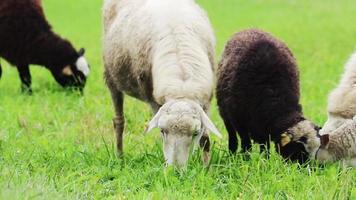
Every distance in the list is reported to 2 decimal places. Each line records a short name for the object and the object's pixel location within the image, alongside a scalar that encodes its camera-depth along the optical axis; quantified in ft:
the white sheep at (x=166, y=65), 41.86
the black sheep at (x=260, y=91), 48.75
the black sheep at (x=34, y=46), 84.33
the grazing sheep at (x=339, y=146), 46.03
